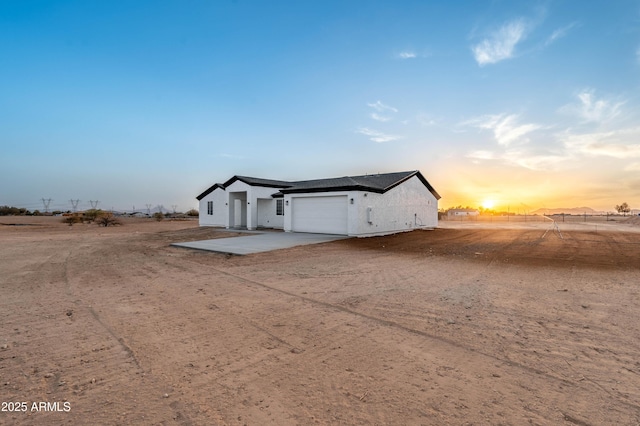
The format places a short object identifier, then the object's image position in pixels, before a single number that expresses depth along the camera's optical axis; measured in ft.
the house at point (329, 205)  62.75
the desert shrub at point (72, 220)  113.20
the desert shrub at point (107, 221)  109.40
